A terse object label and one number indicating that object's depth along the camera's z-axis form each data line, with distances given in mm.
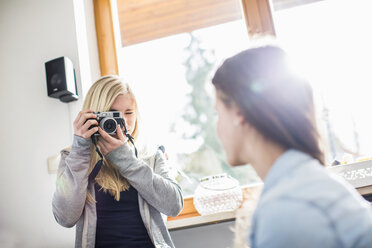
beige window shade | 1992
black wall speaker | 1400
